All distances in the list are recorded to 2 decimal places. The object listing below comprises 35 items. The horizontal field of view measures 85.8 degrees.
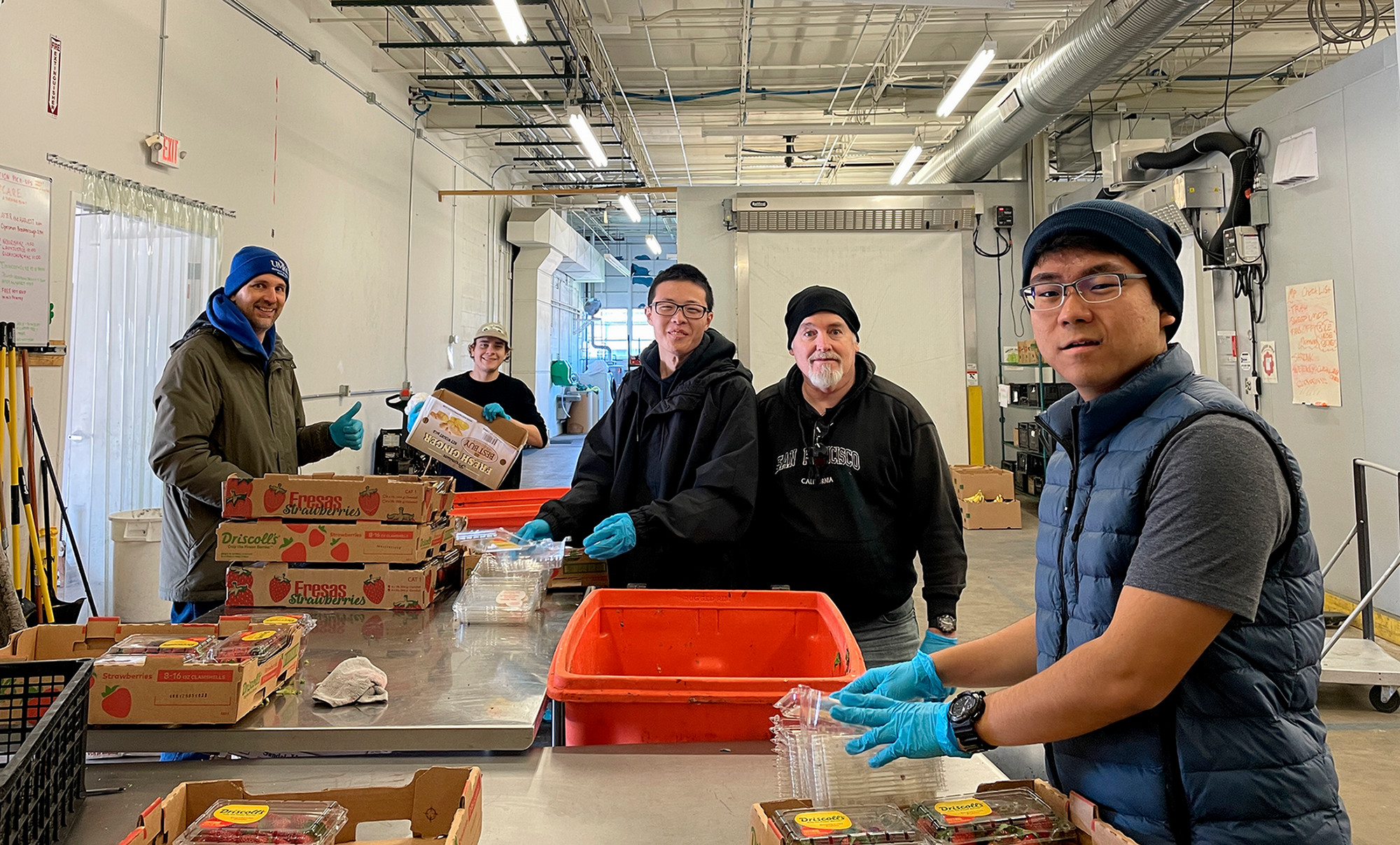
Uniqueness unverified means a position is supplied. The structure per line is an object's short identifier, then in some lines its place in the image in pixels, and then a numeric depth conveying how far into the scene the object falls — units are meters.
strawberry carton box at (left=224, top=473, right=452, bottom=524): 2.00
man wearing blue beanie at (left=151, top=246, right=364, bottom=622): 2.26
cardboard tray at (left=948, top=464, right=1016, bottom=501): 6.68
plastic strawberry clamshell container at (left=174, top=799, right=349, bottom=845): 0.87
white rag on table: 1.44
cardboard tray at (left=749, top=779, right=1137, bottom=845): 0.82
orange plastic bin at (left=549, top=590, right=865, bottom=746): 1.33
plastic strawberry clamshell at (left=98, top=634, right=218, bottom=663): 1.39
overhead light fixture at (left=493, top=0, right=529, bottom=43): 4.52
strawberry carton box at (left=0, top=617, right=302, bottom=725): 1.31
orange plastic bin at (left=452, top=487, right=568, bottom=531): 2.87
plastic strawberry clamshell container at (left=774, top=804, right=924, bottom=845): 0.84
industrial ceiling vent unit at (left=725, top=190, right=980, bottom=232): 5.43
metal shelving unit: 7.30
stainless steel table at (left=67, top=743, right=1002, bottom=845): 1.11
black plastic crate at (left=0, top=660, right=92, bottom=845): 0.89
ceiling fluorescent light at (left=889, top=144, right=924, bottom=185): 7.63
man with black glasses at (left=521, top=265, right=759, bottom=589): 1.97
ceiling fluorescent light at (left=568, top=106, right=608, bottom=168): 6.38
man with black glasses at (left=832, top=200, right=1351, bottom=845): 0.85
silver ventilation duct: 4.38
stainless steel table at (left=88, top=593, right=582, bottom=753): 1.32
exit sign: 4.20
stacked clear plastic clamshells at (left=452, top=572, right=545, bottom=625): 1.93
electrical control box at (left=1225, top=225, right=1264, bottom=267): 4.72
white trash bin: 3.62
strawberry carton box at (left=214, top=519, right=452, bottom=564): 2.00
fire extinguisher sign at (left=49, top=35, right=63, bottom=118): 3.58
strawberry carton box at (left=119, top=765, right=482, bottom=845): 0.93
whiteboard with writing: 3.34
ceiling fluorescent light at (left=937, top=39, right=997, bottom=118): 5.26
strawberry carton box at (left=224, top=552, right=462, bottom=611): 2.01
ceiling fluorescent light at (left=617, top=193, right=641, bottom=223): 9.38
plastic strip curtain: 3.81
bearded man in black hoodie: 2.01
